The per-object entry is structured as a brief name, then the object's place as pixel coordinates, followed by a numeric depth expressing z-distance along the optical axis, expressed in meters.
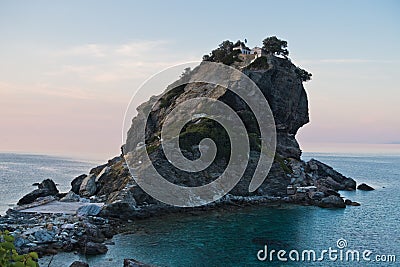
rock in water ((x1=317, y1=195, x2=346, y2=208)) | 62.93
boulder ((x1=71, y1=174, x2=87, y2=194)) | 66.25
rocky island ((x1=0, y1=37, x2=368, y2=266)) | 40.70
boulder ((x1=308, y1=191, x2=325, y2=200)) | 68.56
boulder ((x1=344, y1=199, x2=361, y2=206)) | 65.50
